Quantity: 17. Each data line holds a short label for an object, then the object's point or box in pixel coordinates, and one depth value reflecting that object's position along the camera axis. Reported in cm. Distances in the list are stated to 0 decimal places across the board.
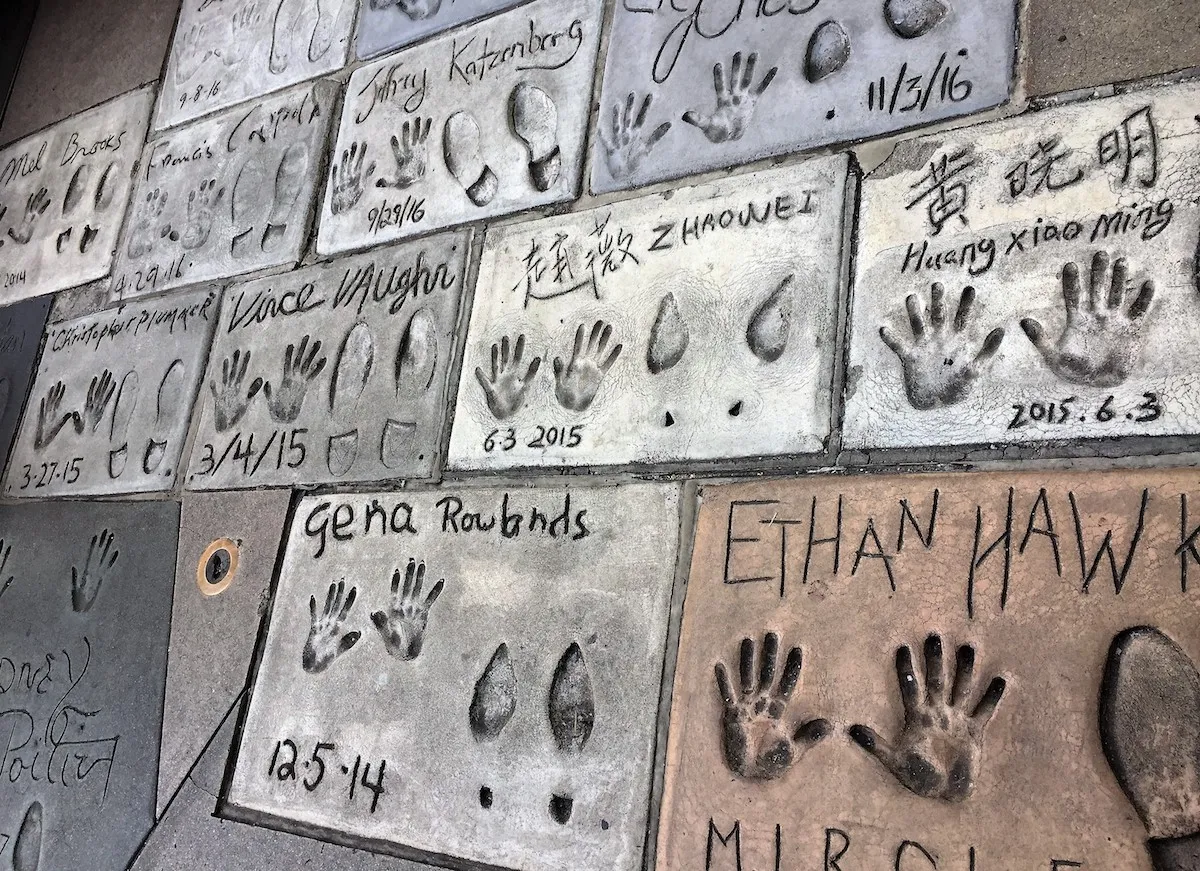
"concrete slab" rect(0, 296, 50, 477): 201
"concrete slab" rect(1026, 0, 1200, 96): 104
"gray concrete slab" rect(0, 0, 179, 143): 225
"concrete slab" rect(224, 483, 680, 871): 111
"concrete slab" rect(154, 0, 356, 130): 190
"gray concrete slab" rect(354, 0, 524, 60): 168
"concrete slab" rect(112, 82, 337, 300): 177
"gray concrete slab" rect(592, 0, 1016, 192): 116
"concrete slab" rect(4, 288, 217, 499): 173
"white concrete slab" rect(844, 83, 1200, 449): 96
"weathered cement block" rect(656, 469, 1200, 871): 86
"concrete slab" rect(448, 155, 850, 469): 116
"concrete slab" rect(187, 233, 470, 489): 145
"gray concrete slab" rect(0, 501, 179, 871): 148
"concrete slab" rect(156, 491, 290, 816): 144
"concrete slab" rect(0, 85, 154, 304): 209
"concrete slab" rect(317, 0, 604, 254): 149
